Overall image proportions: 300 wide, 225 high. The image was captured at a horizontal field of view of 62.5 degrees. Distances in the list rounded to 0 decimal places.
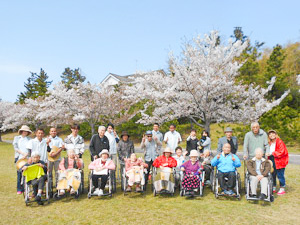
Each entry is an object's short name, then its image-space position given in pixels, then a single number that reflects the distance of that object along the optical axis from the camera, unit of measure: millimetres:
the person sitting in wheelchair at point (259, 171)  4707
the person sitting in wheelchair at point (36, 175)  4906
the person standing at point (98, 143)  5625
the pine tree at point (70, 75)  48397
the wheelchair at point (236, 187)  4879
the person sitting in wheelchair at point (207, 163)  5883
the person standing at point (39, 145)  5312
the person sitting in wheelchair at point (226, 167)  4980
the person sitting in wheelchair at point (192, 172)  5102
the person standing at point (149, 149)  5953
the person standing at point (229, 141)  5691
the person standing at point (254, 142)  5285
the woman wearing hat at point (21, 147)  5611
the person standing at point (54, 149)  5578
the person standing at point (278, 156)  5332
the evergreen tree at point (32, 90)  37094
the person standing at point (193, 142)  6367
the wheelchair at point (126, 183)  5334
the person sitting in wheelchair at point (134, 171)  5328
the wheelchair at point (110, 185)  5244
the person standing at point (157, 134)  6491
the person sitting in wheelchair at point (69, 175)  5078
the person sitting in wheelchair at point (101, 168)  5242
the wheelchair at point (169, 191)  5250
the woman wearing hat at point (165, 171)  5254
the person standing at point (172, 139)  6648
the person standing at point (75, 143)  5648
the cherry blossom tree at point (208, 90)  10523
